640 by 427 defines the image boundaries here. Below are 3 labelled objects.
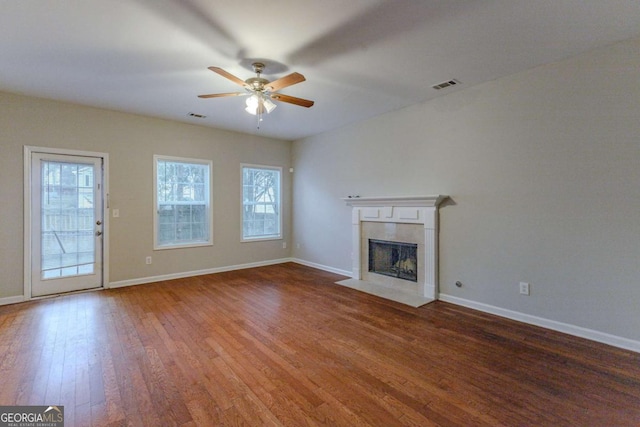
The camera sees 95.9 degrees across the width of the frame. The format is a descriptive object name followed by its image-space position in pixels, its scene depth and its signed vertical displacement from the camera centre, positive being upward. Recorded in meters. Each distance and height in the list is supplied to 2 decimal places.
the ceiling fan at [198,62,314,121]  2.84 +1.26
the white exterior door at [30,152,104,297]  3.90 -0.10
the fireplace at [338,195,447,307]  3.86 -0.49
